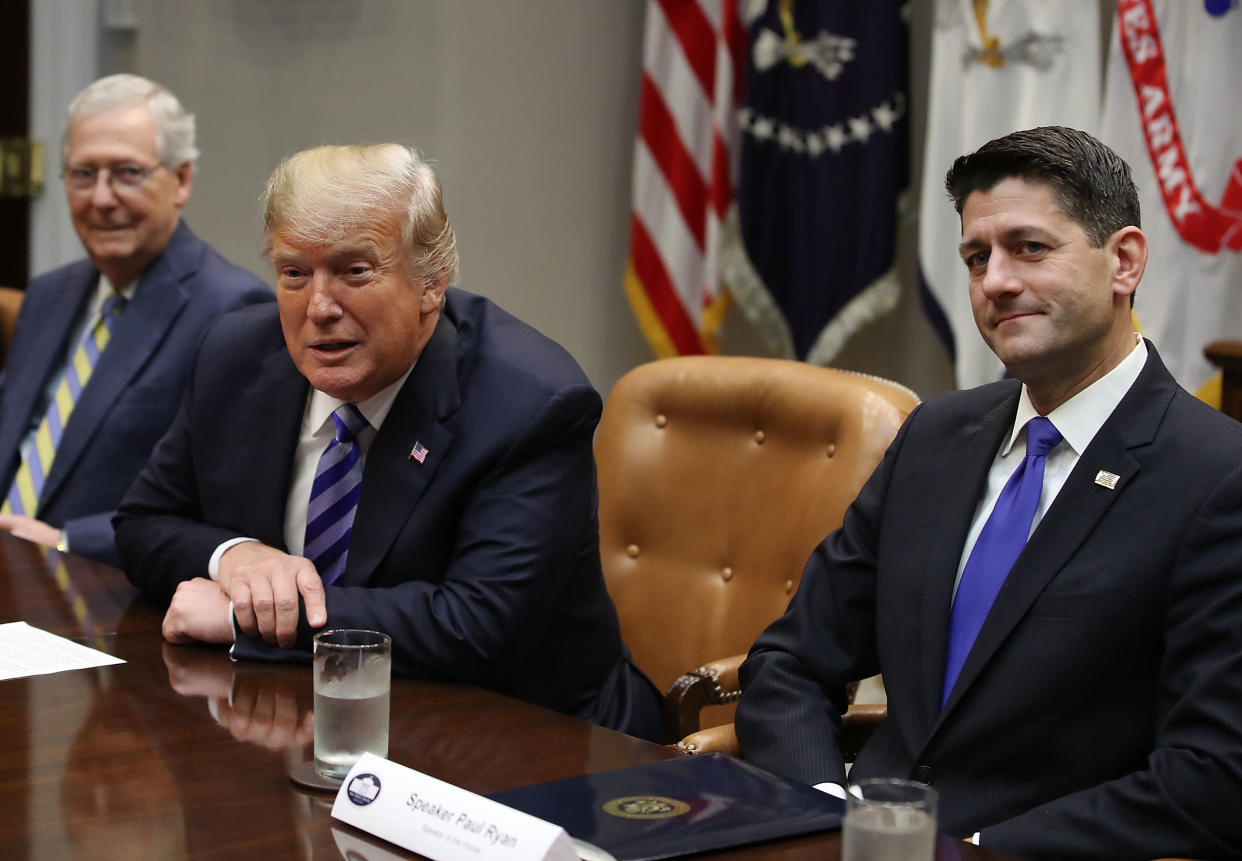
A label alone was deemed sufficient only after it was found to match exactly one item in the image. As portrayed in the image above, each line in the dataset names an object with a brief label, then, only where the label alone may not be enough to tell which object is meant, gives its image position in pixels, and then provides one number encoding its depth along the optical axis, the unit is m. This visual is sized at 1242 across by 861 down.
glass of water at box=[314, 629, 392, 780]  1.53
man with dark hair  1.64
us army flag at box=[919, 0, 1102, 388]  3.62
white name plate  1.25
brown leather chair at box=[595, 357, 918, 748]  2.52
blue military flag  3.99
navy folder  1.34
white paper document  1.91
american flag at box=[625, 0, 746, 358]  4.34
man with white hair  3.26
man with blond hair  2.04
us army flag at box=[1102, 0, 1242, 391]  3.38
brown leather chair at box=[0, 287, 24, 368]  4.32
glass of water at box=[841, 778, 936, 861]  1.16
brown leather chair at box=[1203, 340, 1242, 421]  3.16
